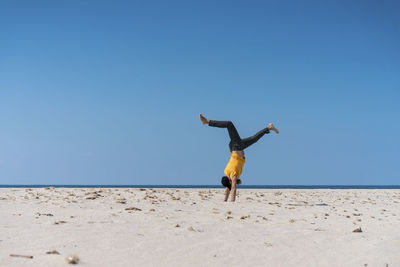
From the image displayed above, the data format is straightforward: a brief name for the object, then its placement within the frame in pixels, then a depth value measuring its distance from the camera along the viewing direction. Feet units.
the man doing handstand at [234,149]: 34.99
